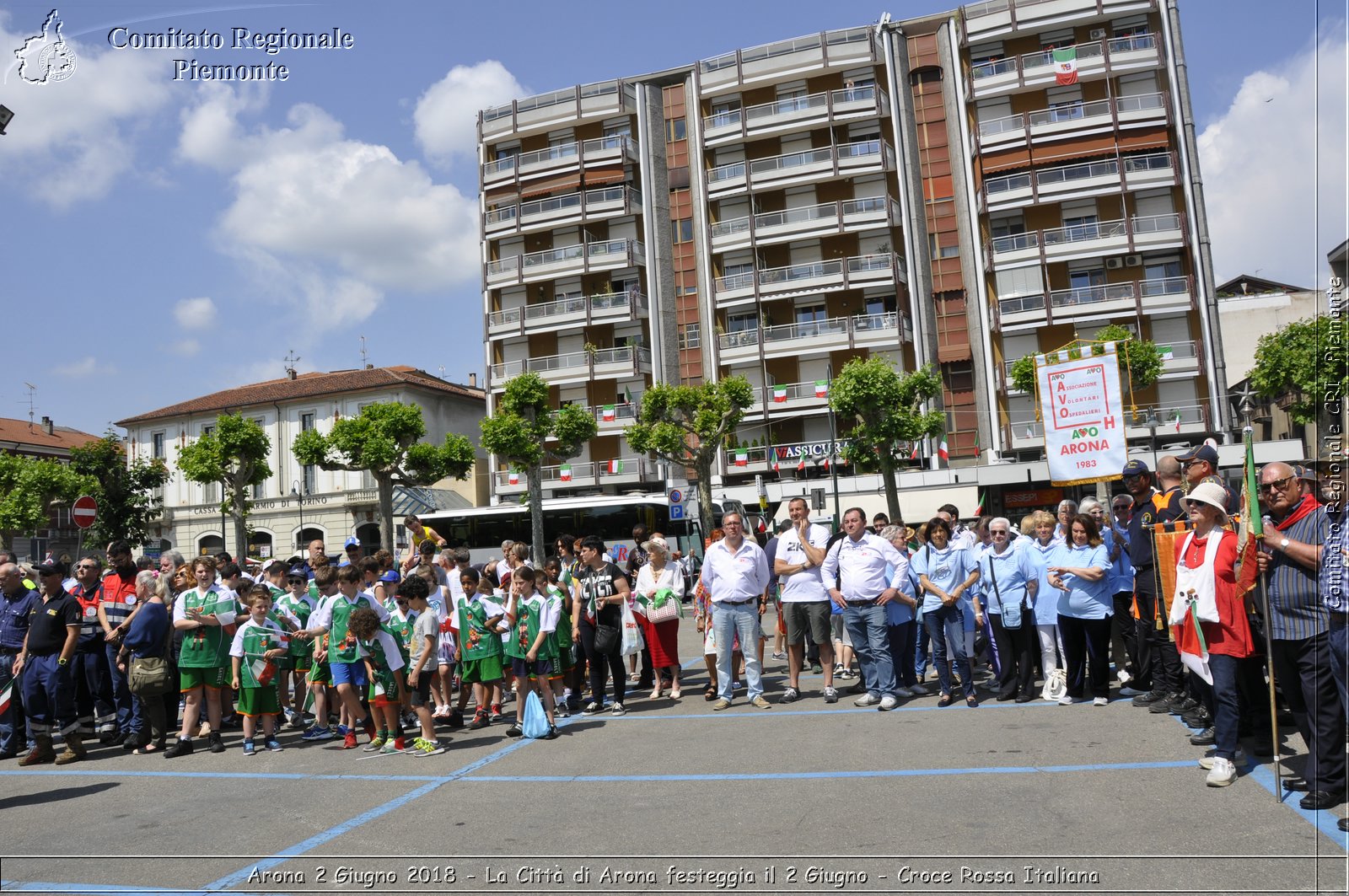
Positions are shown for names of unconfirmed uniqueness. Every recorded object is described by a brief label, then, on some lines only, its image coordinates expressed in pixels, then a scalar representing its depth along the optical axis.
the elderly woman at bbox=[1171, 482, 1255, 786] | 6.55
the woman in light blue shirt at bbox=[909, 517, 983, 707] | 10.34
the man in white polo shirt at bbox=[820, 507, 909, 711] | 10.25
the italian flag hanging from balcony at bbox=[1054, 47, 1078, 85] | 43.72
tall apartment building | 43.44
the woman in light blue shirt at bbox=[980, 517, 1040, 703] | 10.07
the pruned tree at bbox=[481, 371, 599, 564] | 37.69
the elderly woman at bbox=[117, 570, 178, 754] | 10.09
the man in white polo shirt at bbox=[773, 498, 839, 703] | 11.09
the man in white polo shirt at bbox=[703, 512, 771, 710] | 10.81
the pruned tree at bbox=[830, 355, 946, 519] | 35.84
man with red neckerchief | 5.78
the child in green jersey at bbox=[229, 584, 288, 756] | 9.84
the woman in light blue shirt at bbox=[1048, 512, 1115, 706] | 9.47
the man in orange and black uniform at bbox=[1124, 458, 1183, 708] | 8.78
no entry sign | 16.47
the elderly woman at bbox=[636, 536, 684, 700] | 11.75
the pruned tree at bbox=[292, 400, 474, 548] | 40.85
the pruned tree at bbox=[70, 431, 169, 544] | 56.28
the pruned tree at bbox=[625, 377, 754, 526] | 36.16
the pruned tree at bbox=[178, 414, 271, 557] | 44.66
